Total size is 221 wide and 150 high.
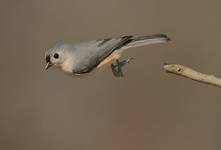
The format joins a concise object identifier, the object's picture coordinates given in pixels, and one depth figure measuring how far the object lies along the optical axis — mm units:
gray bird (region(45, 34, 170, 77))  4629
